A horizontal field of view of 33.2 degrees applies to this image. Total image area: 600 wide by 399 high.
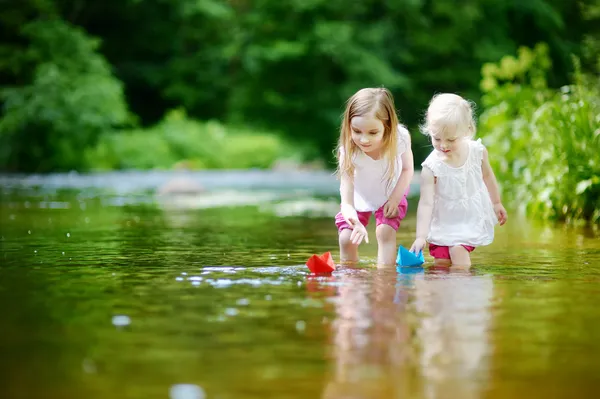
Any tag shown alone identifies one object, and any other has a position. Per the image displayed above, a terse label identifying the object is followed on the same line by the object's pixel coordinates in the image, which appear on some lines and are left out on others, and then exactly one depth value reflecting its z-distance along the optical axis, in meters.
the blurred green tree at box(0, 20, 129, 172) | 25.48
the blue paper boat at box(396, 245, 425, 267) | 5.32
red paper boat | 4.98
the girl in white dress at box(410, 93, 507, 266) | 5.61
